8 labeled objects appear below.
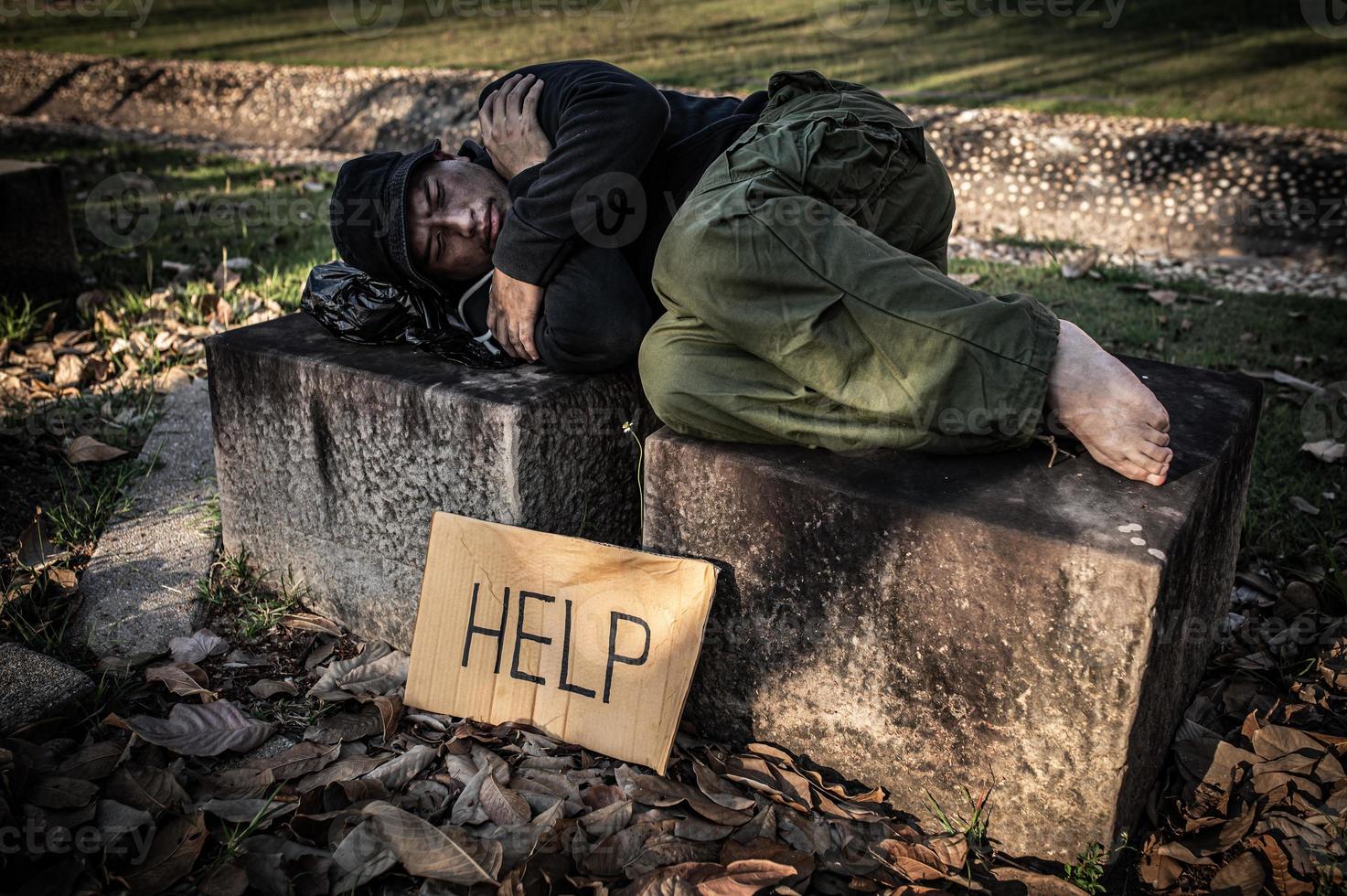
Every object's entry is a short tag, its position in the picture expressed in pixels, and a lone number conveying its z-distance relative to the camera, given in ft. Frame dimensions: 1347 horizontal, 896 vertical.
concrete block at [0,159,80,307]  12.66
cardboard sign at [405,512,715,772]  5.80
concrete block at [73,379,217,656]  7.32
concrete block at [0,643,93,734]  6.03
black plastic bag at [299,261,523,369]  7.25
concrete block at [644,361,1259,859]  4.83
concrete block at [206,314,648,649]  6.40
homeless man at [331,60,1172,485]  5.32
